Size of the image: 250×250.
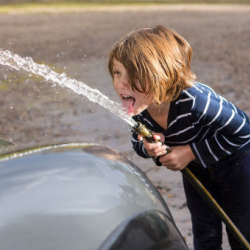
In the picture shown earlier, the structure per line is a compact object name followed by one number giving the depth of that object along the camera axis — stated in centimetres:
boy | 212
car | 136
